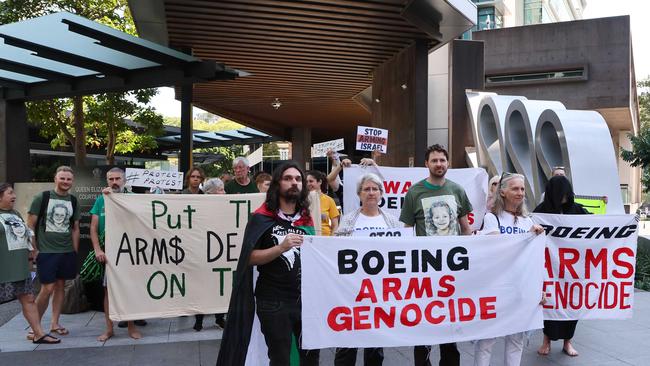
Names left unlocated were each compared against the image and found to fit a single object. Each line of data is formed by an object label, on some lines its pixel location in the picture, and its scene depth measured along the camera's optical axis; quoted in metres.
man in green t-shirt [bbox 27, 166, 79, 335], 6.04
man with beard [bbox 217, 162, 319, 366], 3.51
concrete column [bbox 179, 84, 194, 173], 11.85
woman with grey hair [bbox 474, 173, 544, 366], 4.36
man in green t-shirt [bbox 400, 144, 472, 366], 4.39
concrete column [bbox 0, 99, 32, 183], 11.88
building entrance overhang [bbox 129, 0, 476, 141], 11.36
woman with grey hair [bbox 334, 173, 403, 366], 4.36
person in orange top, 6.36
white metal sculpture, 10.80
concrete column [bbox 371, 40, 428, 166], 13.63
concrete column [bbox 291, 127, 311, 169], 33.84
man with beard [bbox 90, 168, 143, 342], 6.00
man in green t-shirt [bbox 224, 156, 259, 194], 6.83
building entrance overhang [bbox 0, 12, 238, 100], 8.17
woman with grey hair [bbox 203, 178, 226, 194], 6.64
